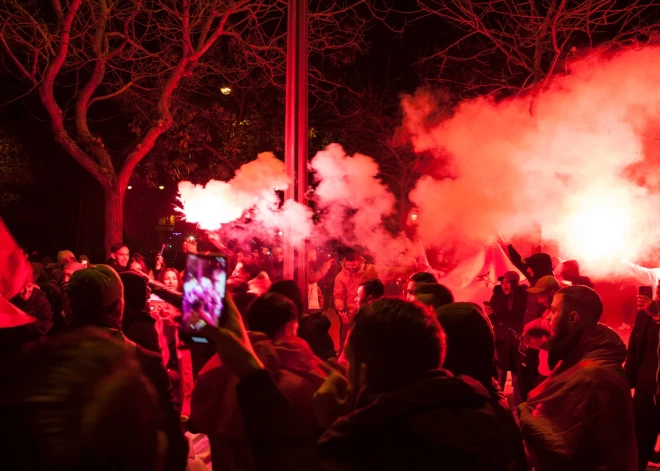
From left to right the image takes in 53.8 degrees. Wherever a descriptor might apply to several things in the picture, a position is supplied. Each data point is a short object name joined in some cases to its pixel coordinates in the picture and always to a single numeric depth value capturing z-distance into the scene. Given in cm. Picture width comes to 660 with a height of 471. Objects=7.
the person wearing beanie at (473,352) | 287
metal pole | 627
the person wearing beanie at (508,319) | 709
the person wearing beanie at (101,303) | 262
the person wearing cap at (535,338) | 592
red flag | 581
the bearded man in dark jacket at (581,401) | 289
